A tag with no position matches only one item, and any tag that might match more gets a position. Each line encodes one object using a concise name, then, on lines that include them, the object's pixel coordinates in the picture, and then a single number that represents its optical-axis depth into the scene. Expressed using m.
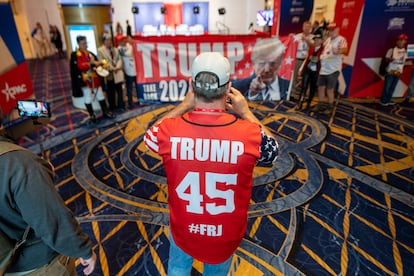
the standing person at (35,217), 0.97
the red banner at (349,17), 6.14
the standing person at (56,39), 13.93
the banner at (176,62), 6.14
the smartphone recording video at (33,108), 2.69
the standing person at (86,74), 4.66
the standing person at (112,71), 5.14
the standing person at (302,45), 5.94
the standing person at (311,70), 5.49
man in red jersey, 1.18
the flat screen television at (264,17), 14.04
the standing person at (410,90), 6.16
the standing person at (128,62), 5.75
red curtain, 16.73
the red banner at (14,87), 4.12
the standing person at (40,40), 13.82
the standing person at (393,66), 5.59
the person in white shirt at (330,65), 4.99
